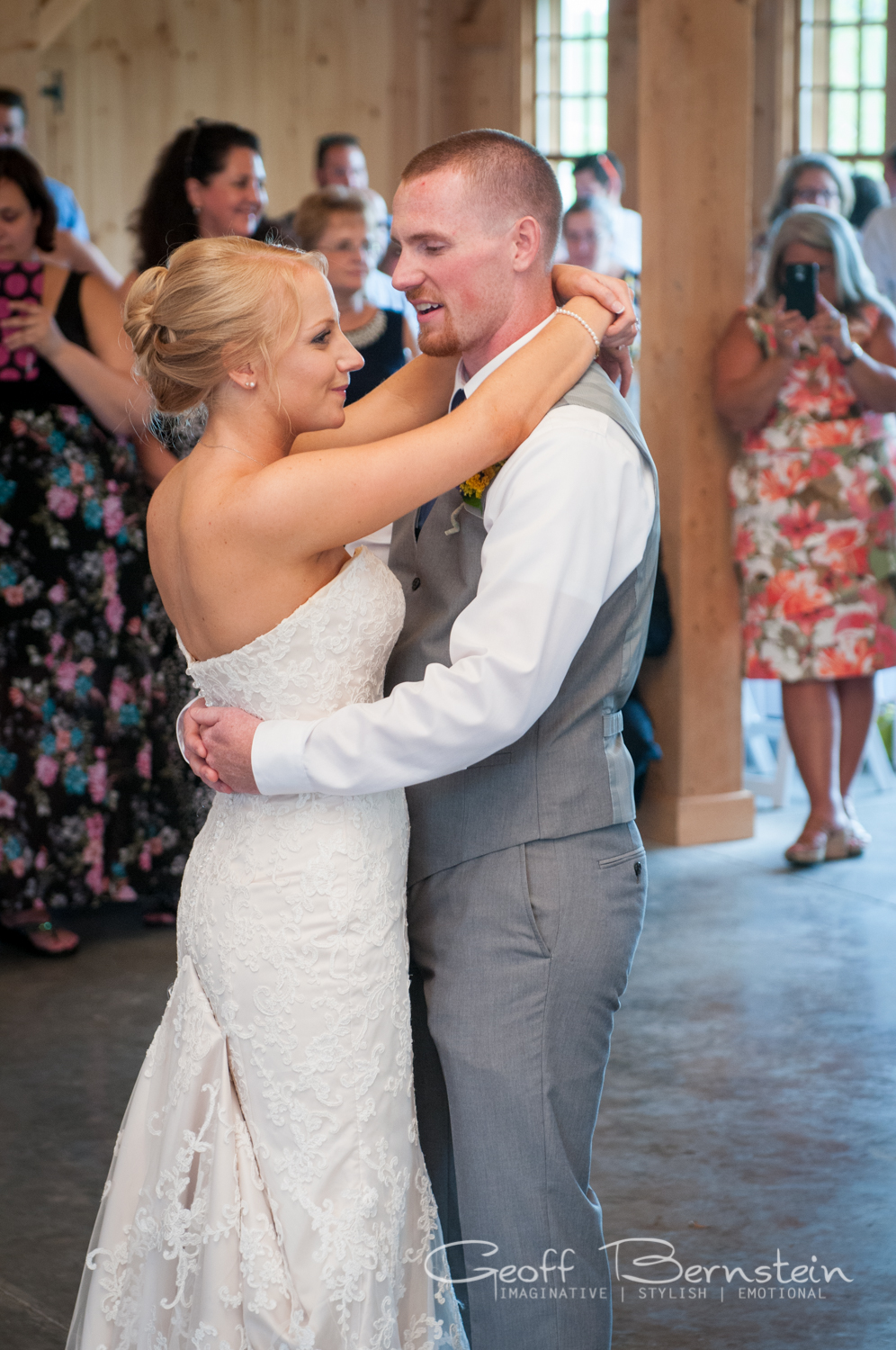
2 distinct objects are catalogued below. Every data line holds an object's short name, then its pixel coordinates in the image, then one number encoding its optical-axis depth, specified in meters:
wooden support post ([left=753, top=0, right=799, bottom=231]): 9.26
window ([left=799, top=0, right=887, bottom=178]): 9.51
